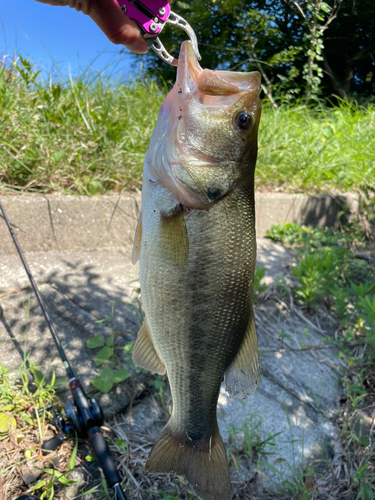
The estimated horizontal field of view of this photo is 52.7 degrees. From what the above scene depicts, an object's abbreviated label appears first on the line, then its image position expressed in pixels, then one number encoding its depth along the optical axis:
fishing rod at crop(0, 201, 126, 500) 0.40
